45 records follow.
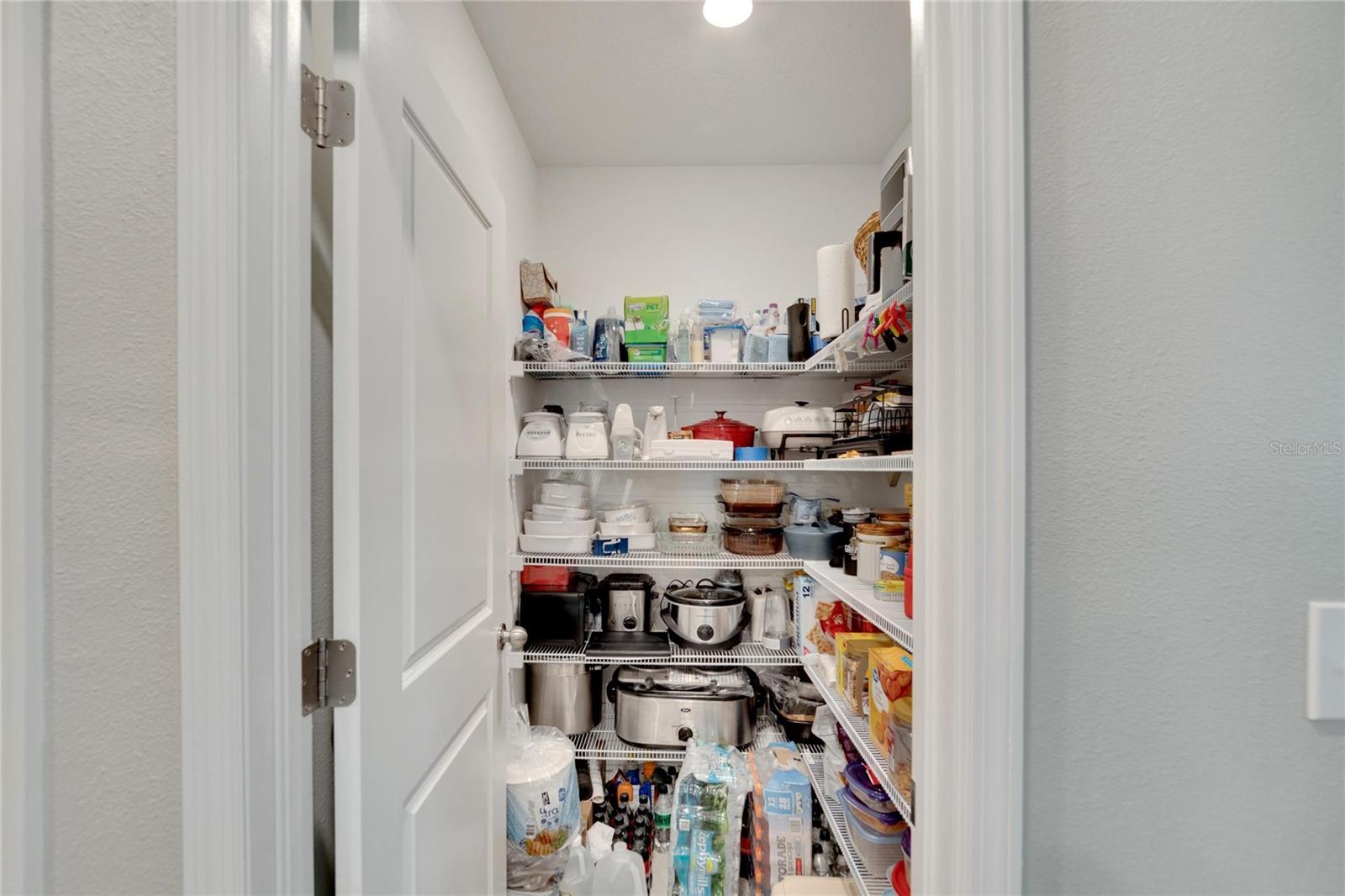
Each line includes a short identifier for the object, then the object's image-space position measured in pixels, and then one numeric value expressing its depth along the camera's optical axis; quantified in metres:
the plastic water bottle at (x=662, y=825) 1.71
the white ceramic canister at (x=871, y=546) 1.14
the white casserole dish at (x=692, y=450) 1.75
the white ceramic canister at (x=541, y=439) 1.72
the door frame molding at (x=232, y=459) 0.51
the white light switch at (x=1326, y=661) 0.47
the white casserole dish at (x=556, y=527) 1.75
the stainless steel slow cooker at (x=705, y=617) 1.76
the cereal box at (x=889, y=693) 0.91
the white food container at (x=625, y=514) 1.83
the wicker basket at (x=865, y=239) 1.28
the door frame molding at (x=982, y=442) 0.50
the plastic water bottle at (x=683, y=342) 1.89
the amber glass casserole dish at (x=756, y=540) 1.83
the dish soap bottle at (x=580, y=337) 1.81
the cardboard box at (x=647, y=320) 1.81
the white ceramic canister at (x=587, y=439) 1.74
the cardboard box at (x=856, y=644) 1.15
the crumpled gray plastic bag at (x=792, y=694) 1.77
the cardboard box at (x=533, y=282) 1.77
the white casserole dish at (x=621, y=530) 1.81
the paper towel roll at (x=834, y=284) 1.49
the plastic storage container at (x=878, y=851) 1.09
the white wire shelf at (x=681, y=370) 1.68
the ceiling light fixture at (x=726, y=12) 1.28
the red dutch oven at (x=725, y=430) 1.83
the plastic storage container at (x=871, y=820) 1.08
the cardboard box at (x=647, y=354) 1.83
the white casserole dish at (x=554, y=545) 1.74
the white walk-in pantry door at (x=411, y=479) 0.64
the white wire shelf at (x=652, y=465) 1.69
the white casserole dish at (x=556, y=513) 1.78
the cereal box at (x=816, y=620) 1.45
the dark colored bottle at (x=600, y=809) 1.73
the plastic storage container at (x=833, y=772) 1.32
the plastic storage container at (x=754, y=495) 1.89
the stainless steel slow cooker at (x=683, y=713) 1.69
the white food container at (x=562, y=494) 1.80
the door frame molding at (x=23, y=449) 0.40
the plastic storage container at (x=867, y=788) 1.10
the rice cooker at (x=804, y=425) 1.73
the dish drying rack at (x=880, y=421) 1.23
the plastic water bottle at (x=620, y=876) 1.50
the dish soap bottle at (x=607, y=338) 1.82
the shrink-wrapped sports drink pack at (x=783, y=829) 1.42
